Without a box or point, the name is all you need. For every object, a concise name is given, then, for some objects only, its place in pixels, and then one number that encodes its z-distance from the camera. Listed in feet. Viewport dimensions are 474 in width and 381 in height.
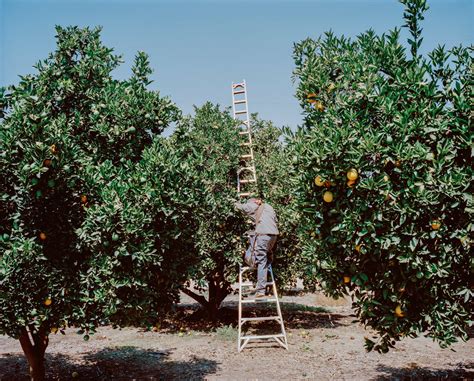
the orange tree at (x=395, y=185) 15.33
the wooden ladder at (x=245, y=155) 39.81
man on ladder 33.58
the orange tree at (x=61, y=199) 17.81
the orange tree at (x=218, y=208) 37.32
